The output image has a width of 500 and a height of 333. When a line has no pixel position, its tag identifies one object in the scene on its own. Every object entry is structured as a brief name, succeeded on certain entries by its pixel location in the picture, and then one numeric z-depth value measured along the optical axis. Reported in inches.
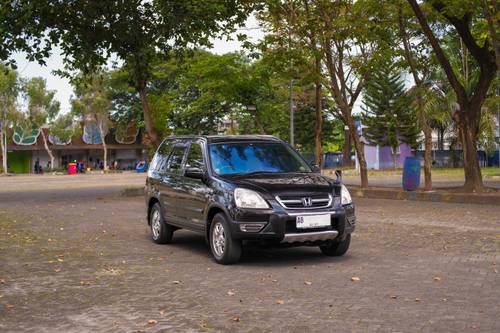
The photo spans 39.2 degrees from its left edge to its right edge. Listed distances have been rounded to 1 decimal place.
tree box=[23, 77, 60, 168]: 2495.1
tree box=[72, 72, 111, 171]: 2667.3
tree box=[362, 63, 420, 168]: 2512.3
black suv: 337.1
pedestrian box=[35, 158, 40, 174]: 2749.0
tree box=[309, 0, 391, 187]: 876.0
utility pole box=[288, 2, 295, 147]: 936.3
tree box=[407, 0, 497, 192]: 799.1
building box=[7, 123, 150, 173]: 2903.5
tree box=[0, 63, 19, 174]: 2337.6
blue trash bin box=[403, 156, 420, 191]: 858.3
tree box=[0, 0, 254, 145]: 862.5
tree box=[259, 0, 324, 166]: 927.7
